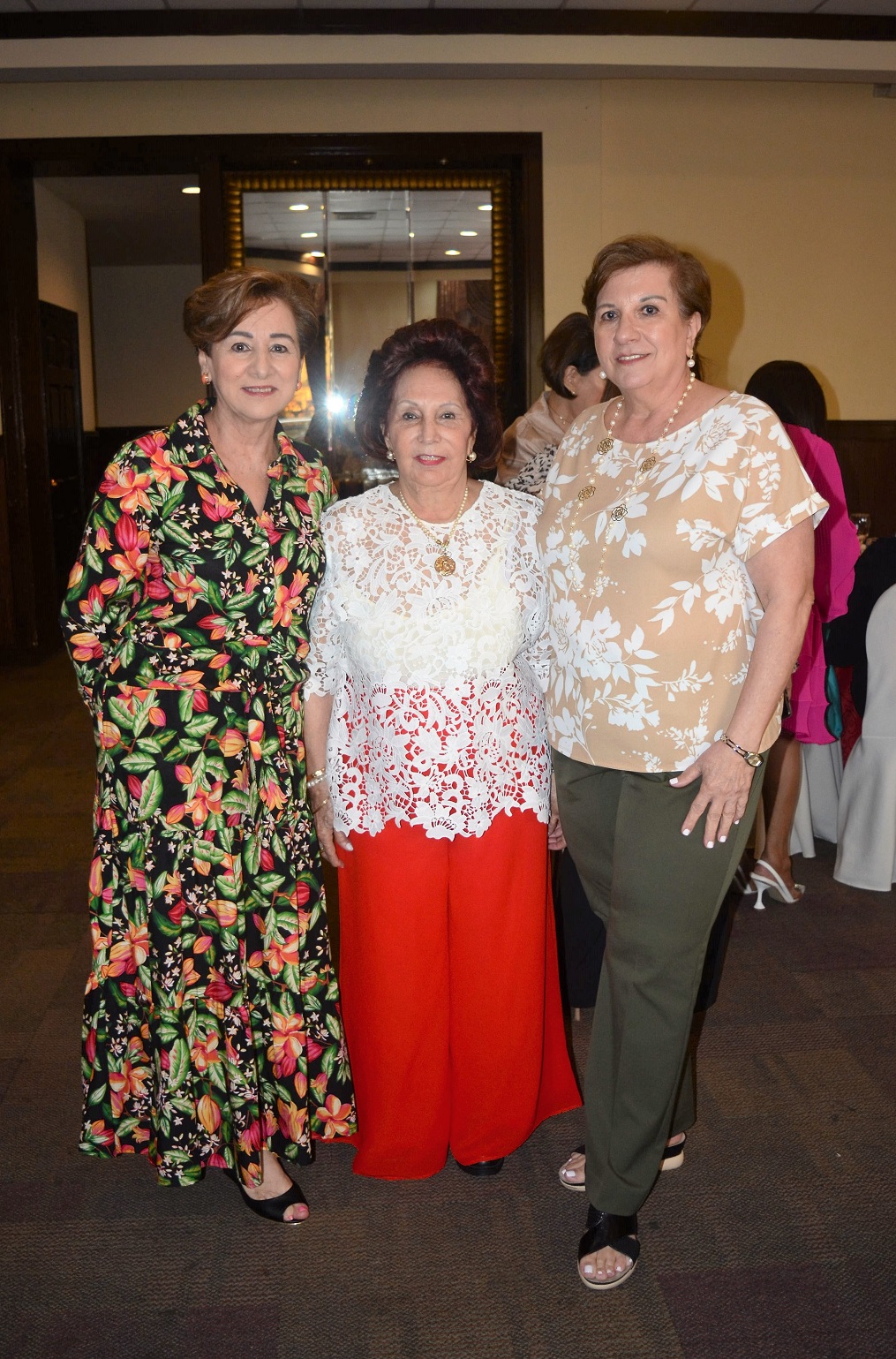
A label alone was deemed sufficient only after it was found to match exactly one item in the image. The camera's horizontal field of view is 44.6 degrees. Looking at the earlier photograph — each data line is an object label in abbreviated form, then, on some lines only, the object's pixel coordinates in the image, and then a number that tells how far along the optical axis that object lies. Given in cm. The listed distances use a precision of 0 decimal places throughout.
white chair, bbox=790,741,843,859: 406
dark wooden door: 857
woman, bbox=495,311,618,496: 300
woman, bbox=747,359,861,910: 323
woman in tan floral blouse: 171
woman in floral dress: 189
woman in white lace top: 200
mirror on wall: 663
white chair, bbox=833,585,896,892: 355
